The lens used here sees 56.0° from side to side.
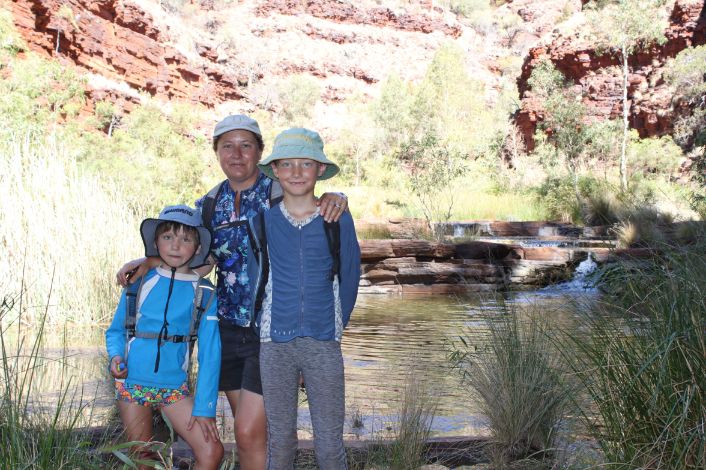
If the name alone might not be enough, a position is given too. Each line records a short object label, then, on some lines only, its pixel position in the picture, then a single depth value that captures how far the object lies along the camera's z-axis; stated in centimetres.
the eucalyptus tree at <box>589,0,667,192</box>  2512
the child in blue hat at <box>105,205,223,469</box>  242
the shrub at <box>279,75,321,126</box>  5594
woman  260
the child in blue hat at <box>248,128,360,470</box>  230
